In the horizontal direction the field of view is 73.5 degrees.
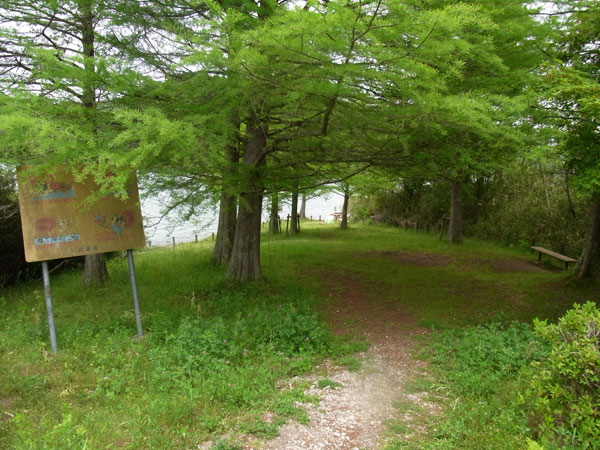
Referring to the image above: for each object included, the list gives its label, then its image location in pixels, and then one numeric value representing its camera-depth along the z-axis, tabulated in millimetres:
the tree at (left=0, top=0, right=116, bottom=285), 4816
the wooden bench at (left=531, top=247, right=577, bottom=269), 10242
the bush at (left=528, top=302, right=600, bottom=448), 2805
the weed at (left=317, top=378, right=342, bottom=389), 4305
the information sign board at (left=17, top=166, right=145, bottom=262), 5090
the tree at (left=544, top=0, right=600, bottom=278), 4480
